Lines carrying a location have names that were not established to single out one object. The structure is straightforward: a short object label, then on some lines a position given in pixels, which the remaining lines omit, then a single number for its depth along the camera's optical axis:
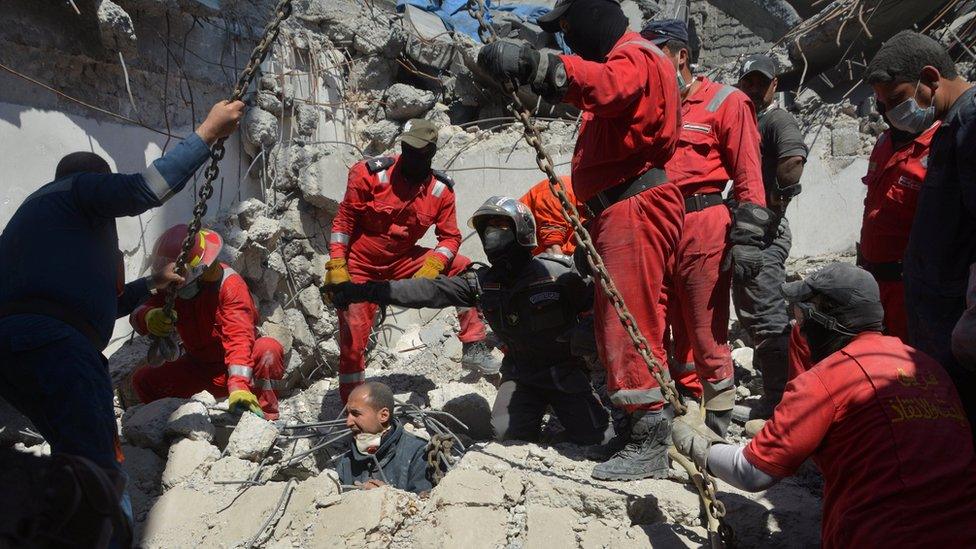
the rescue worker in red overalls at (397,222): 6.30
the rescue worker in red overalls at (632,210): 3.60
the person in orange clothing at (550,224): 6.18
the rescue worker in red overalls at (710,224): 4.01
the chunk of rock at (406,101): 8.55
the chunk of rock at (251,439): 4.63
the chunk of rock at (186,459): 4.45
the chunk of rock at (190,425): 4.73
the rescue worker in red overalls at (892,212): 3.90
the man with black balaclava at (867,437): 2.39
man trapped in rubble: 4.46
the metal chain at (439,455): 4.41
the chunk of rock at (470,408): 5.28
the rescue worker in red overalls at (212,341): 5.26
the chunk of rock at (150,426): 4.77
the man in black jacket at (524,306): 4.74
